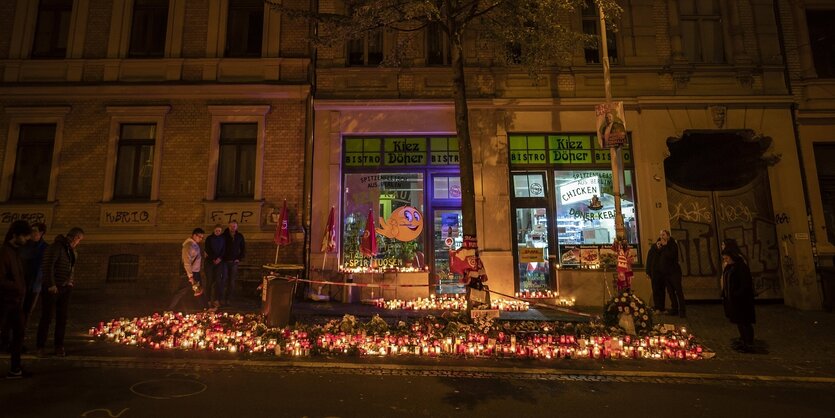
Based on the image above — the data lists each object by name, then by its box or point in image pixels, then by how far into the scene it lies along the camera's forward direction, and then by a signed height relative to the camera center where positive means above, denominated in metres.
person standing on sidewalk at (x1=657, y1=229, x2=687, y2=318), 9.23 -0.20
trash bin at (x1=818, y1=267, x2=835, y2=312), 10.73 -0.72
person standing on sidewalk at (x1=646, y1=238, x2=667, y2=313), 9.46 -0.48
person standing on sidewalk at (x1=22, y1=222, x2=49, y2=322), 6.50 -0.01
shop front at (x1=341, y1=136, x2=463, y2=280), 11.74 +1.70
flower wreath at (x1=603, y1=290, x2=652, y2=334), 7.49 -0.88
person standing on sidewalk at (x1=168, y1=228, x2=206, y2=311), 8.40 +0.06
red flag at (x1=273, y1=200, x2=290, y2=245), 10.97 +0.82
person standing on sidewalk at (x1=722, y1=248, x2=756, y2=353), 7.00 -0.59
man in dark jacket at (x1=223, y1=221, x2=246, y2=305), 9.67 +0.24
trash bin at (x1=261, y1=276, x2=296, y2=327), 7.62 -0.66
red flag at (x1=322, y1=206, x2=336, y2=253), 11.21 +0.64
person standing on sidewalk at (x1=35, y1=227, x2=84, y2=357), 6.23 -0.25
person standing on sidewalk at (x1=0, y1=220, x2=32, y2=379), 5.22 -0.38
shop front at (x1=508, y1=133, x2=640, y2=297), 11.60 +1.45
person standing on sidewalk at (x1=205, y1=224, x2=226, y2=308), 9.35 +0.00
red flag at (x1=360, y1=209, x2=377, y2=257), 11.23 +0.56
